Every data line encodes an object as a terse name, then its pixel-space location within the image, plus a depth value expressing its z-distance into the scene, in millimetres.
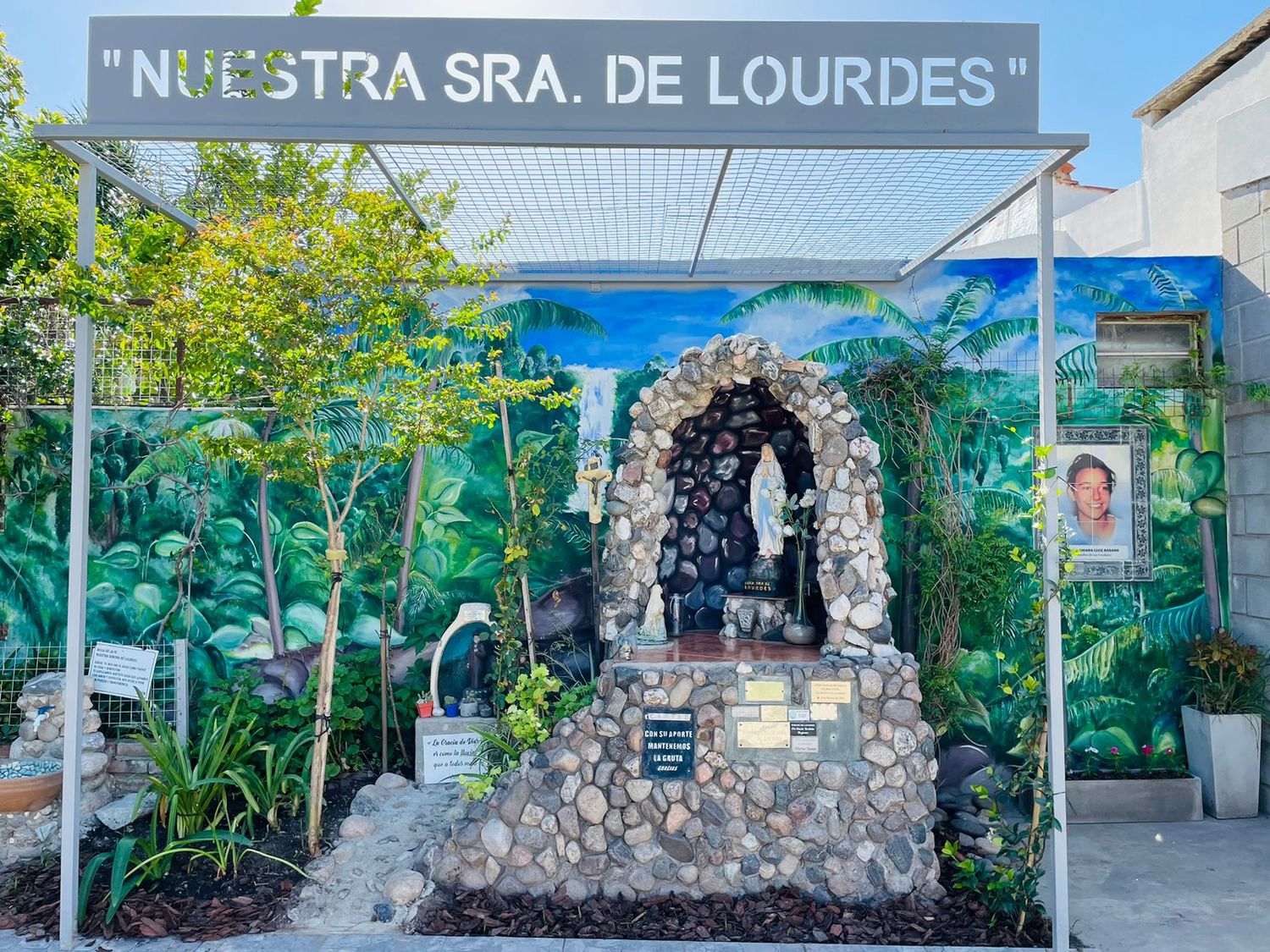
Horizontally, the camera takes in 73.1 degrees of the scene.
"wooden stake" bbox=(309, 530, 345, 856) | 5367
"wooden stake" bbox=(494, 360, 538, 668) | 6430
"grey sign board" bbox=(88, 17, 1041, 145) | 4305
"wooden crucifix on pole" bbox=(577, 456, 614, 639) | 6160
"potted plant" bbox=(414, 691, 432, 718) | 6508
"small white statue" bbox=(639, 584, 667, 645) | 5910
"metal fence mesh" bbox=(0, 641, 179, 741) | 6941
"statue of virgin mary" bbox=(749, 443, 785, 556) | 6258
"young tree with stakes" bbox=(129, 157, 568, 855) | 5012
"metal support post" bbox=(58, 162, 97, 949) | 4547
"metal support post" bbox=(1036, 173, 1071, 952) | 4602
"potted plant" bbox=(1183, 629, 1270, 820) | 6602
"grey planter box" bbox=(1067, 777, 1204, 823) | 6551
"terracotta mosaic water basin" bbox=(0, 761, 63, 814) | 5973
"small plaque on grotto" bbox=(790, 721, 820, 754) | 5133
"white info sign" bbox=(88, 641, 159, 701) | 6328
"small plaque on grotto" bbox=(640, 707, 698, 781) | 5125
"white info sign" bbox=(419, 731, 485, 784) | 6402
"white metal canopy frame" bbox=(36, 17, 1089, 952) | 4289
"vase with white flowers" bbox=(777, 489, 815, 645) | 5996
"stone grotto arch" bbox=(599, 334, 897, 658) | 5434
